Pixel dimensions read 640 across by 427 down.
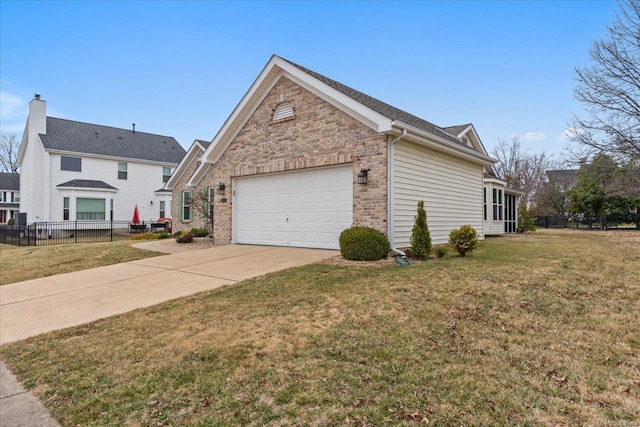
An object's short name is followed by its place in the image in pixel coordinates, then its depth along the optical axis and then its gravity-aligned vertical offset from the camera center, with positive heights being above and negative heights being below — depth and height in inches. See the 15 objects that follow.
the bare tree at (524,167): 1662.2 +235.6
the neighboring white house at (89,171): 1001.5 +134.2
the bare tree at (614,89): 628.1 +236.3
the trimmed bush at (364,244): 348.5 -28.0
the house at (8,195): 1675.7 +90.7
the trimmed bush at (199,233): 664.4 -32.9
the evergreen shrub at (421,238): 353.1 -21.3
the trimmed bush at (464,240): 352.8 -22.9
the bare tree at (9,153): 1800.0 +313.0
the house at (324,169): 387.9 +60.2
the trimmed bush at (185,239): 589.3 -39.3
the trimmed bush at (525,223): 931.7 -15.6
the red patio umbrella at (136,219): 992.6 -11.4
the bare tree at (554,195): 1473.9 +92.5
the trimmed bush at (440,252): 354.3 -35.1
